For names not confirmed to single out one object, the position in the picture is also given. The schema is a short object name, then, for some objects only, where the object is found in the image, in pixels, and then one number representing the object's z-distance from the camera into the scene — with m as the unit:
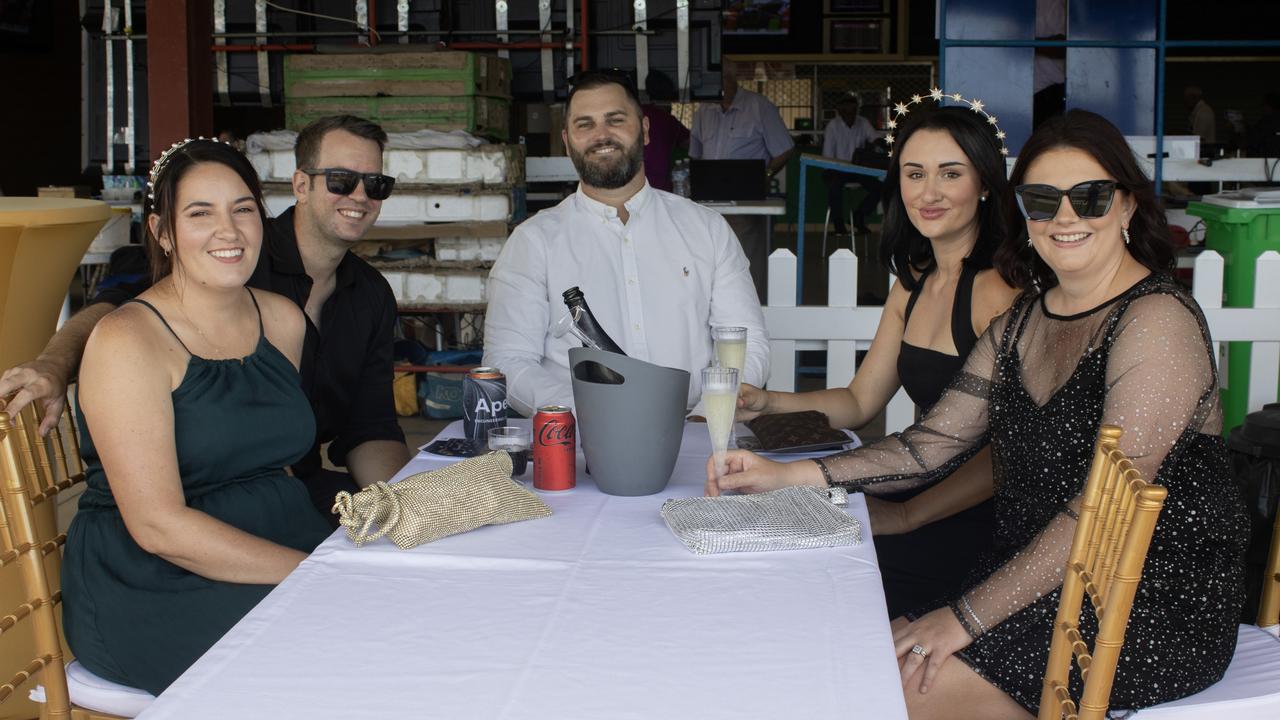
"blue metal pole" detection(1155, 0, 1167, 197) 6.07
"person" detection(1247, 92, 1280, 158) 8.15
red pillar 4.52
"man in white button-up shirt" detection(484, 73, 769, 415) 3.34
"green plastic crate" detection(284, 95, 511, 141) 5.71
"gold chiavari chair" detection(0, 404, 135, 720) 1.83
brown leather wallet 2.27
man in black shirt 2.96
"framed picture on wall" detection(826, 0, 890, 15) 16.28
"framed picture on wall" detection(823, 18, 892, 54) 16.38
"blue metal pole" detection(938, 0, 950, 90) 6.11
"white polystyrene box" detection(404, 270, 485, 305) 5.72
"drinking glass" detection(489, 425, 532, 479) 2.09
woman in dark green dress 1.99
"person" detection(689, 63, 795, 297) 9.73
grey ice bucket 1.89
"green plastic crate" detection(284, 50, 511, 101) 5.70
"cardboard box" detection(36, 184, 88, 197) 7.27
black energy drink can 2.19
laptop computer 7.47
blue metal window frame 6.06
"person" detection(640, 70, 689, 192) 8.23
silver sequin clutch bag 1.68
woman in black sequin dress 1.88
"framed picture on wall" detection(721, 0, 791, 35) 16.48
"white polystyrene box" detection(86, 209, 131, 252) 6.59
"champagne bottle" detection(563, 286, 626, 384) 2.21
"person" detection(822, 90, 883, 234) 12.84
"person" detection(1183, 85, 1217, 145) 13.41
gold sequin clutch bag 1.70
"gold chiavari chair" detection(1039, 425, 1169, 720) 1.46
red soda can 2.00
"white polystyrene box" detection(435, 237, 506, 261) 5.68
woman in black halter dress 2.62
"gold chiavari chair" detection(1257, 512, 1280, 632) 2.15
